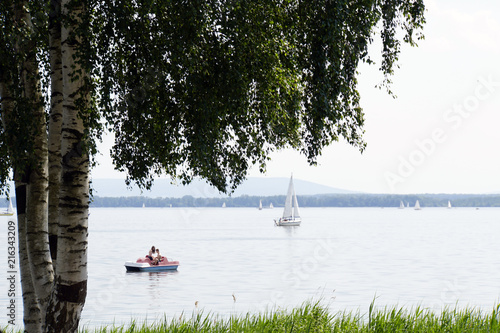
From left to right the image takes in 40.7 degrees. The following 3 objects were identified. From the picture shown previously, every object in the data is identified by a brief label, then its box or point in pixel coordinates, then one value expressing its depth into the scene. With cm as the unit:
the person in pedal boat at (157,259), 7012
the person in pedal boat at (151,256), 7171
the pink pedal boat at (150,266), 7156
